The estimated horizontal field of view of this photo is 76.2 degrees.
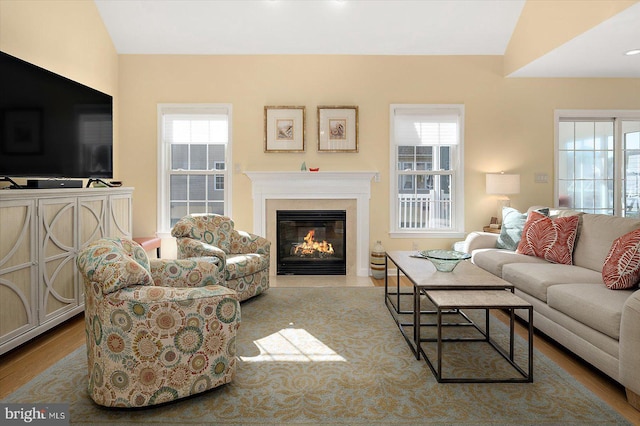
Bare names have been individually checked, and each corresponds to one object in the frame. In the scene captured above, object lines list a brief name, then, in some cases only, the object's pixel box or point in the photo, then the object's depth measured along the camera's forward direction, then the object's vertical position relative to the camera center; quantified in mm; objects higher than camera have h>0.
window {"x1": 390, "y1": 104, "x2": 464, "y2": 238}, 5285 +516
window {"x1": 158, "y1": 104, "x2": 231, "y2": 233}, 5254 +634
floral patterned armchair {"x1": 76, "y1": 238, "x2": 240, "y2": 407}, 2027 -632
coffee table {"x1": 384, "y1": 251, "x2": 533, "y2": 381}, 2518 -499
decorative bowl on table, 3045 -374
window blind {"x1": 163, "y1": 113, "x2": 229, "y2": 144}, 5258 +1037
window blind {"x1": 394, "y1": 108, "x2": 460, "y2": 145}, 5281 +1083
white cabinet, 2672 -314
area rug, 2021 -1018
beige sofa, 2160 -580
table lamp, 4965 +309
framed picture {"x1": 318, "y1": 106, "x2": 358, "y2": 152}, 5219 +1039
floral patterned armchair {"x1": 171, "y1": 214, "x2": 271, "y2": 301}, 3764 -392
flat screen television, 2943 +703
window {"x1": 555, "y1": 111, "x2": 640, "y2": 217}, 5391 +606
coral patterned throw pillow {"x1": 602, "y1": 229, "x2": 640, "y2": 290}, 2654 -368
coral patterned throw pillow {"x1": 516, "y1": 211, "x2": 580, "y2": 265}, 3652 -266
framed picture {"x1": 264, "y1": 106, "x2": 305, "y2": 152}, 5215 +1089
